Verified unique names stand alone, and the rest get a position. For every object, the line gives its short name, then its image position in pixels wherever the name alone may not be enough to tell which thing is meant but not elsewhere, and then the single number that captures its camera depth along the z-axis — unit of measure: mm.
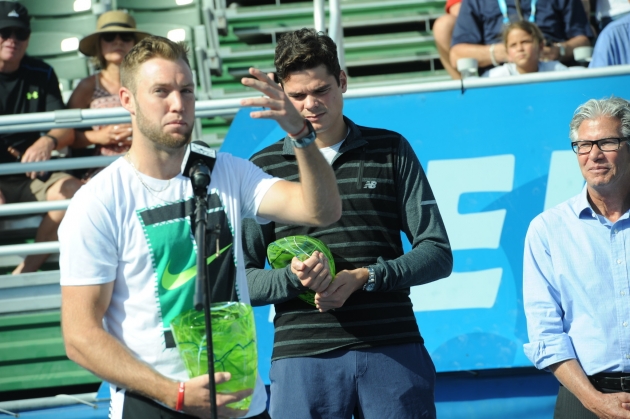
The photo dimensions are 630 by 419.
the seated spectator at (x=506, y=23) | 11828
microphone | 4477
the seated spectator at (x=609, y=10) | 12680
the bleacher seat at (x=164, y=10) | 15224
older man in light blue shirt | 6152
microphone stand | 4091
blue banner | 8586
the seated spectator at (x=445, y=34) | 12790
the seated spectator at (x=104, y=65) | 11047
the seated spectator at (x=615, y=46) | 10242
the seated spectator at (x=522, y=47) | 10914
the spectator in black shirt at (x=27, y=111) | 10469
